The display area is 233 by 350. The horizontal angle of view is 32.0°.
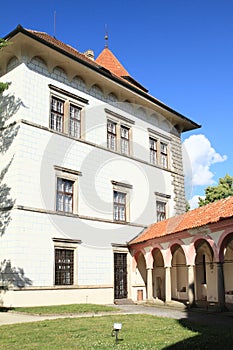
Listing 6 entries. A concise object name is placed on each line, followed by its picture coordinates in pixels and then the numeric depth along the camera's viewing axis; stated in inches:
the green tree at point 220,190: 1615.4
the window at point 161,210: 947.8
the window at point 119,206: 843.4
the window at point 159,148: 972.6
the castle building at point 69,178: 657.6
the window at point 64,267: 690.8
